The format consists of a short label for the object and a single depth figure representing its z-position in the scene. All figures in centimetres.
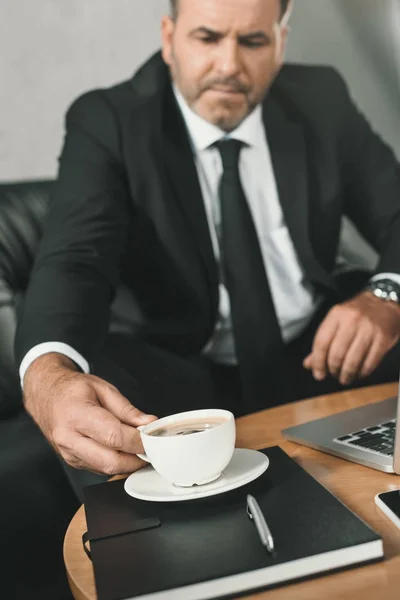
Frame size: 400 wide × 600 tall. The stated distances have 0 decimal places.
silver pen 57
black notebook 55
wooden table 55
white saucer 67
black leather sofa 115
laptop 77
